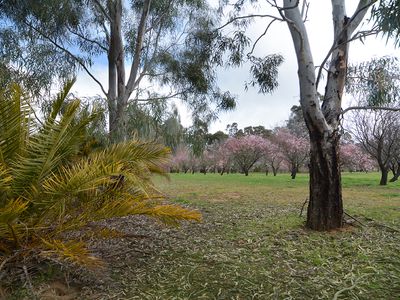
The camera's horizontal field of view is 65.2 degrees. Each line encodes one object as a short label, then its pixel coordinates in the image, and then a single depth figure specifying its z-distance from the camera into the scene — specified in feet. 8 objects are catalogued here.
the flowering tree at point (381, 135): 48.70
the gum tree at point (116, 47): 24.43
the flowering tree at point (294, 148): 79.15
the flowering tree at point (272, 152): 91.43
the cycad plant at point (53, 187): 9.00
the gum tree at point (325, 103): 14.85
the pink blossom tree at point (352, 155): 79.10
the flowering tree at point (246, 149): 97.53
